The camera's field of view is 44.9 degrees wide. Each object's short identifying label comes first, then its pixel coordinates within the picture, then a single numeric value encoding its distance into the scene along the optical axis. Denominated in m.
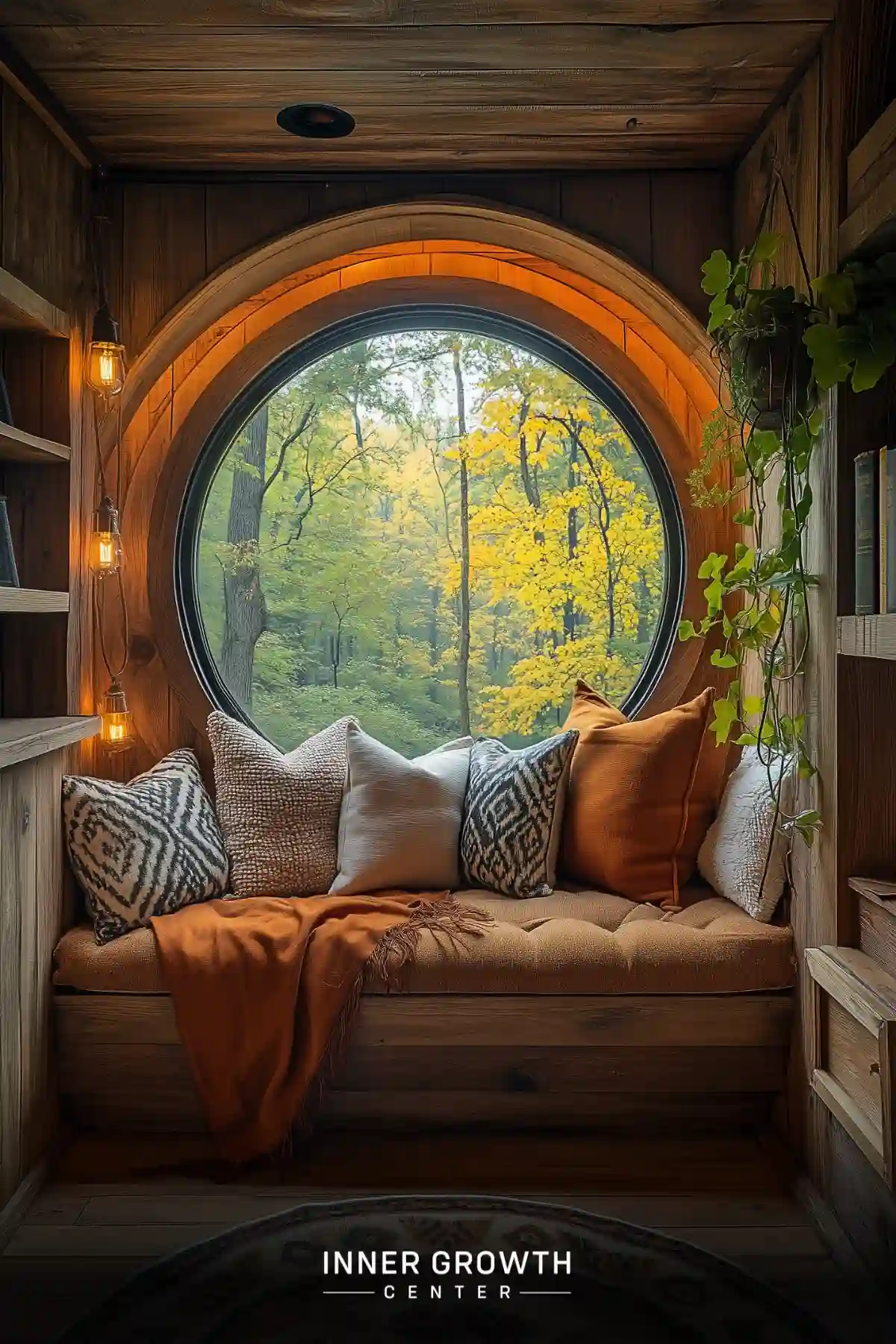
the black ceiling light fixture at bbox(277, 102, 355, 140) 2.70
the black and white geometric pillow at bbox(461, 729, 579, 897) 2.92
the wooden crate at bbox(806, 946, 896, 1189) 1.92
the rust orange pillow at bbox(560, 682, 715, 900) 2.88
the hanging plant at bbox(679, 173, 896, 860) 2.17
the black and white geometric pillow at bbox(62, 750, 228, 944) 2.72
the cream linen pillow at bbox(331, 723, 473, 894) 2.94
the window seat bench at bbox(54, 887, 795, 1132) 2.54
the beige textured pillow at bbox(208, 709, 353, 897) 2.96
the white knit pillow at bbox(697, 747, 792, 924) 2.66
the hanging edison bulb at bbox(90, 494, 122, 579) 3.02
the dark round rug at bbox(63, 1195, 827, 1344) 1.87
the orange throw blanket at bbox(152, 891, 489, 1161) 2.50
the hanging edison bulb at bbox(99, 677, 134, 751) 3.08
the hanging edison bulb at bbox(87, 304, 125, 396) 2.93
